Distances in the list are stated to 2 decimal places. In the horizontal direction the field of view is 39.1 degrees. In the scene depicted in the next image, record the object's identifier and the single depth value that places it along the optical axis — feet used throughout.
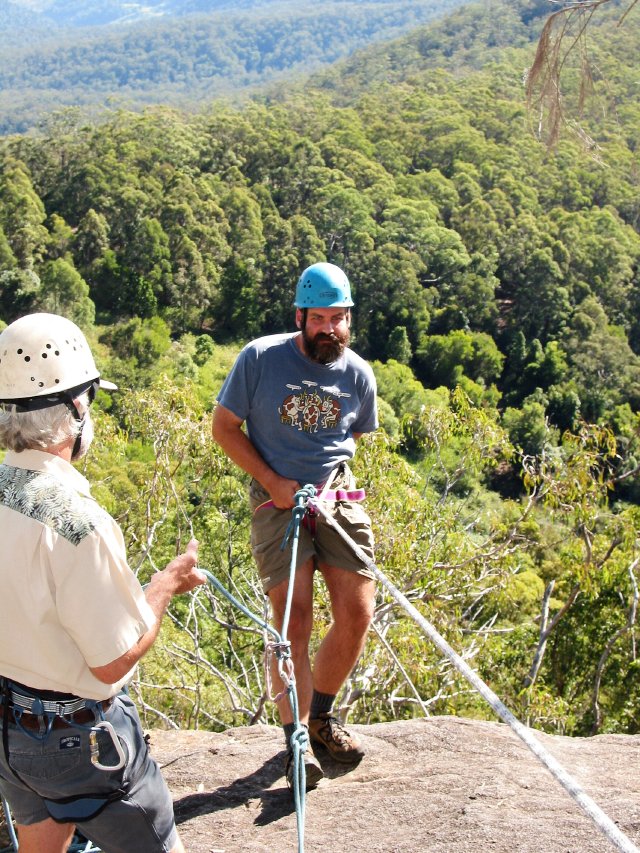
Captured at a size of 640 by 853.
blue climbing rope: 8.09
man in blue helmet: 10.33
